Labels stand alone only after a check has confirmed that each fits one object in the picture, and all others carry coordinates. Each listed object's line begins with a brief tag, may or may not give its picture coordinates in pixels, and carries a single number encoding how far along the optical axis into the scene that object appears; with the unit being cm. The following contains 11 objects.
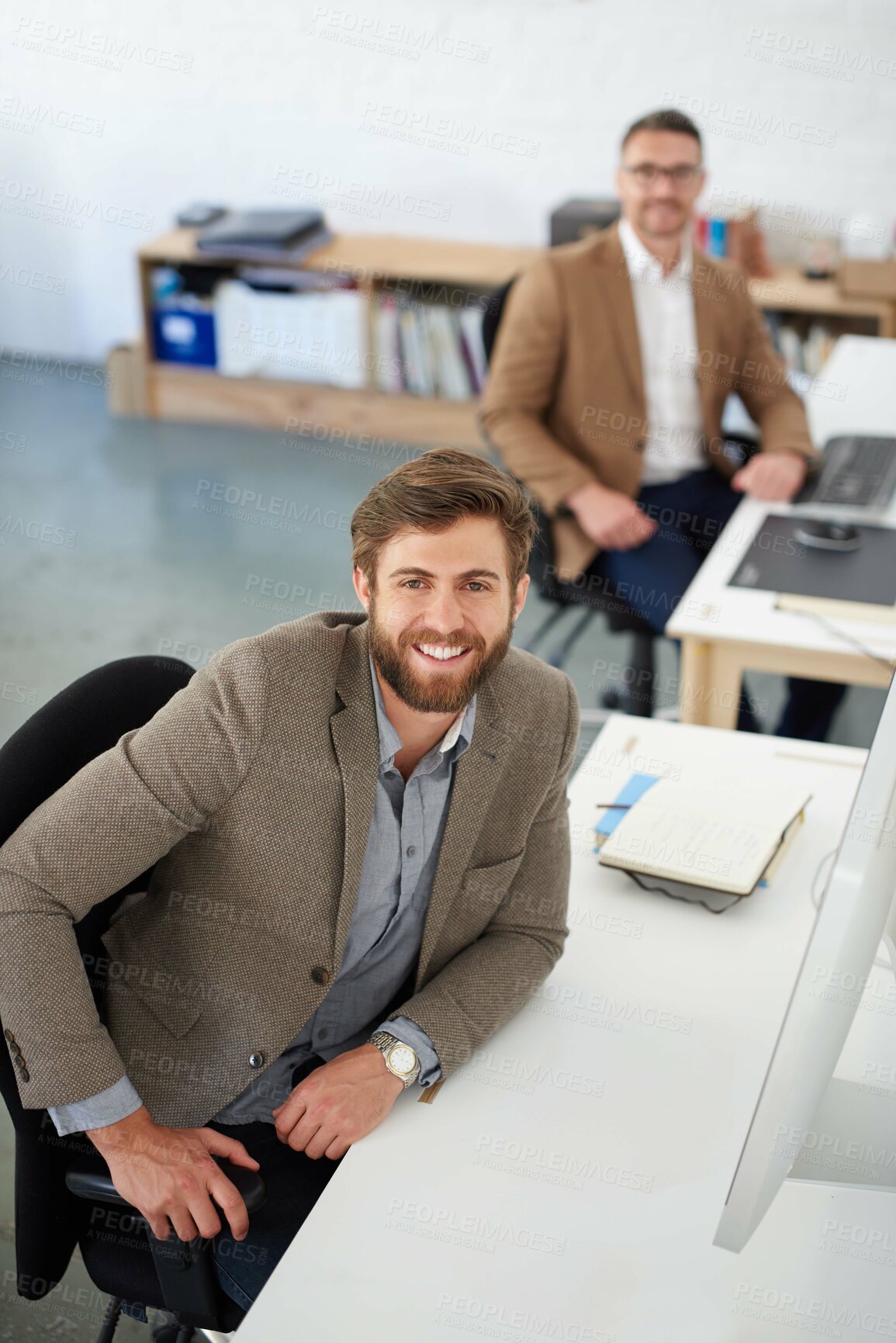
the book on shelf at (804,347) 467
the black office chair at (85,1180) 140
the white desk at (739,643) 247
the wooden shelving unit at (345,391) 505
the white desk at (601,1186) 123
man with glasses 316
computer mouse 280
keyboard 305
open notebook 176
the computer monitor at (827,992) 111
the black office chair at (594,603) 319
